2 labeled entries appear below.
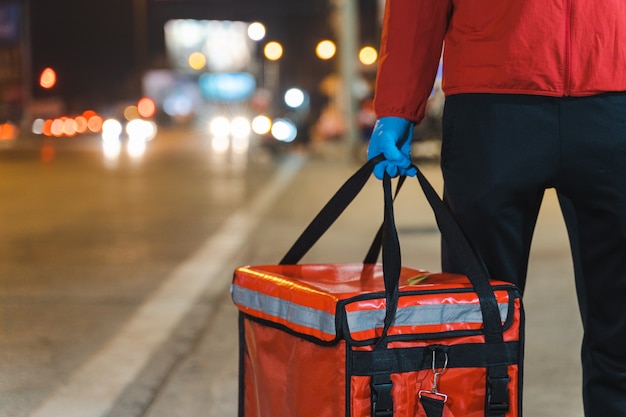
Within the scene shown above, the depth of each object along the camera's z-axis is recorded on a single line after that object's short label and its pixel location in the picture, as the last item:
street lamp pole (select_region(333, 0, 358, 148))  23.77
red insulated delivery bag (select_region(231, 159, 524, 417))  2.28
